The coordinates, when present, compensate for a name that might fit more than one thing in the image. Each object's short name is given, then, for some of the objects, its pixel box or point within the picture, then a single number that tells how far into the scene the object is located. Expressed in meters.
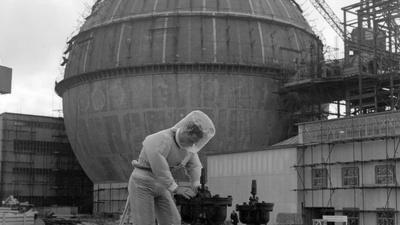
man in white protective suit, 9.59
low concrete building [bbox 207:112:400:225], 35.88
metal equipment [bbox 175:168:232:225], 10.10
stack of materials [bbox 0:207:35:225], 35.76
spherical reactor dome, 53.41
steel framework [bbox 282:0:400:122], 47.91
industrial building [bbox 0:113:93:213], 64.38
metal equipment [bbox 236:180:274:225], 11.20
